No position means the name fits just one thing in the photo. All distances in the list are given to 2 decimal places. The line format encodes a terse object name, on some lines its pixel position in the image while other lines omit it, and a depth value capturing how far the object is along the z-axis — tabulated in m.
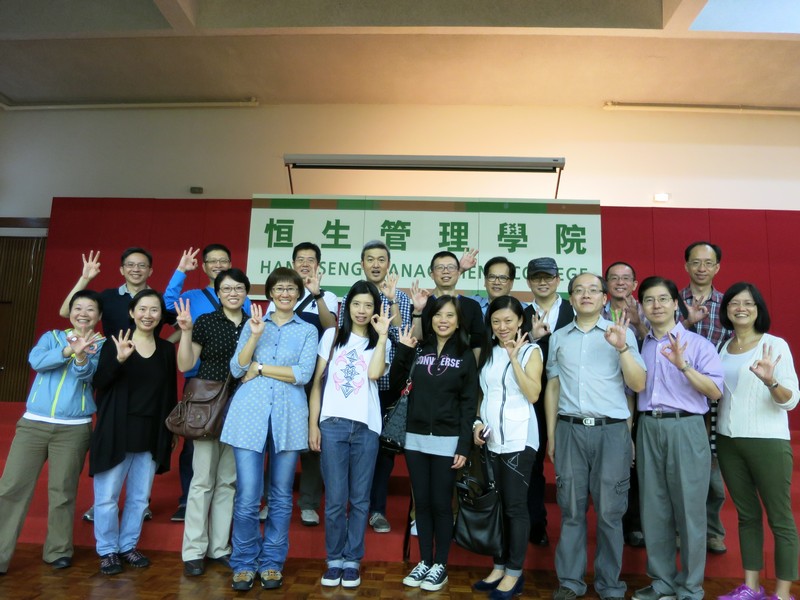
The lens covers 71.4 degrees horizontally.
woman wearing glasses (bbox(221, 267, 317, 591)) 2.45
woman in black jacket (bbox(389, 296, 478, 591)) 2.47
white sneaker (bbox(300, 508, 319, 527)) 2.92
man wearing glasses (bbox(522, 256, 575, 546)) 2.83
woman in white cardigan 2.32
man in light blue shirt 2.39
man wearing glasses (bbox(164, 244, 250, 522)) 3.02
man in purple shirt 2.33
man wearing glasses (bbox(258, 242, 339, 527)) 2.95
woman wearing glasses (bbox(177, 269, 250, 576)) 2.58
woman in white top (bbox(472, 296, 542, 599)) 2.43
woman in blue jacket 2.58
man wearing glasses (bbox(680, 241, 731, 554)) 2.85
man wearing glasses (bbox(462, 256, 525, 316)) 3.12
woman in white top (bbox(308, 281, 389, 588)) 2.51
